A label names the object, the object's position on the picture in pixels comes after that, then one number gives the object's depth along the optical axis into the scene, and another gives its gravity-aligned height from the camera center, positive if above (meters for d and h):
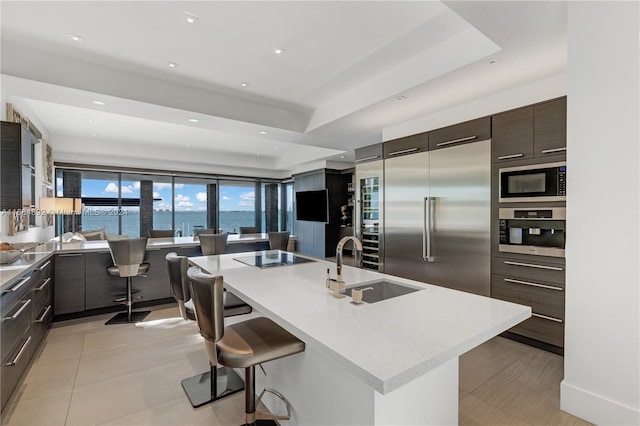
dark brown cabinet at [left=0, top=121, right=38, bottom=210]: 2.77 +0.42
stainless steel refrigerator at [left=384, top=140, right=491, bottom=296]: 3.29 -0.05
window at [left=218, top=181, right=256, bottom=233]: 9.07 +0.22
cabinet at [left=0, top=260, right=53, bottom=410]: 1.96 -0.88
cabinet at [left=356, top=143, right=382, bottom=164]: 4.68 +0.97
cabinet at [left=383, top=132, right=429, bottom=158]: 3.91 +0.93
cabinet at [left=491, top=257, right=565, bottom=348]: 2.71 -0.76
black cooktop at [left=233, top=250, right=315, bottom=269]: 2.60 -0.45
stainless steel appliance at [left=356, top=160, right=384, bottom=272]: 4.64 +0.01
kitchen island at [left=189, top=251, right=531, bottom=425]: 1.00 -0.47
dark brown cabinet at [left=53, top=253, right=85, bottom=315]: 3.59 -0.88
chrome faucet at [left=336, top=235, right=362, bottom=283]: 1.78 -0.25
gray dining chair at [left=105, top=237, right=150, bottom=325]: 3.53 -0.63
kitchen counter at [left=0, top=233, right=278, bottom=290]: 2.20 -0.45
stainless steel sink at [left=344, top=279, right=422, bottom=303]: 1.92 -0.51
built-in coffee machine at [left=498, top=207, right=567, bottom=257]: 2.73 -0.17
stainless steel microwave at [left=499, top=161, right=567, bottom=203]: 2.68 +0.29
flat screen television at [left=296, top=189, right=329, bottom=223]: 7.91 +0.18
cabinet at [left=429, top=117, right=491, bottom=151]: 3.26 +0.92
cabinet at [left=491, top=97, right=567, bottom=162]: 2.69 +0.78
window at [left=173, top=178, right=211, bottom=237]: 8.30 +0.22
